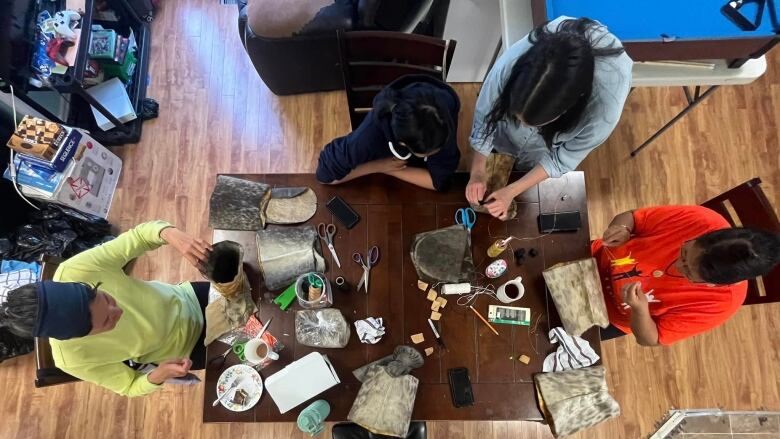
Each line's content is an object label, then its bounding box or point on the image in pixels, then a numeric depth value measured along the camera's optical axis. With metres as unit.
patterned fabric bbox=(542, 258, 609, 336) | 1.60
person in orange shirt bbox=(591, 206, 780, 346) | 1.37
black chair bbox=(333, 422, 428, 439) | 1.79
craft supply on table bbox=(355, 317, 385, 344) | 1.64
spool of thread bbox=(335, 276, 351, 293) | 1.67
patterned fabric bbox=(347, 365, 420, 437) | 1.53
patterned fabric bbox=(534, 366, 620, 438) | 1.54
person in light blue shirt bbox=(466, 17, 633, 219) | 1.27
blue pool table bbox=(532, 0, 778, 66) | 1.71
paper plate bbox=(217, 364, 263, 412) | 1.59
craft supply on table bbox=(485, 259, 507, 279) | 1.68
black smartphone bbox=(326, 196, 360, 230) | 1.75
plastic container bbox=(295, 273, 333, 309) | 1.59
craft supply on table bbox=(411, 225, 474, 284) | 1.68
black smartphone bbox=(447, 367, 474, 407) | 1.60
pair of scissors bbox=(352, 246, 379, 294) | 1.71
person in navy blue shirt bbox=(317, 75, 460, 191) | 1.41
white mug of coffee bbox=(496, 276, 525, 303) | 1.65
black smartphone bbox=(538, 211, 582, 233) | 1.73
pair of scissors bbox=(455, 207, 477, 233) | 1.74
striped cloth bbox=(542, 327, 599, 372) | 1.61
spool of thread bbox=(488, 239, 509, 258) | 1.67
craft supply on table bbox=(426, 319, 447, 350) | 1.65
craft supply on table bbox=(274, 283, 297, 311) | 1.66
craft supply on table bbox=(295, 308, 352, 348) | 1.62
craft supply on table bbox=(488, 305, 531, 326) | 1.67
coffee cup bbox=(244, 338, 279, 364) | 1.58
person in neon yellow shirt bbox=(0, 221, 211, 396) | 1.30
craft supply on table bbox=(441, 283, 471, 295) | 1.67
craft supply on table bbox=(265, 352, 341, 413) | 1.58
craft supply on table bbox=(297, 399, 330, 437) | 1.50
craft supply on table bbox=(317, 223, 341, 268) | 1.72
